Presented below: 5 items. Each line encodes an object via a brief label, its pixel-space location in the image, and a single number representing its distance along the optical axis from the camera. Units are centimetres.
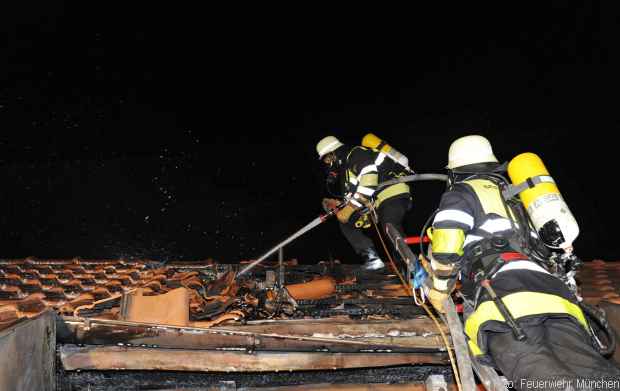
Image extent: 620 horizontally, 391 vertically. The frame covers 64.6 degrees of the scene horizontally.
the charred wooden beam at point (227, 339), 329
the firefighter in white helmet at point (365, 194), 613
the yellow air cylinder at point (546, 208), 280
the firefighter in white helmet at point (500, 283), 256
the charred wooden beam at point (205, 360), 319
